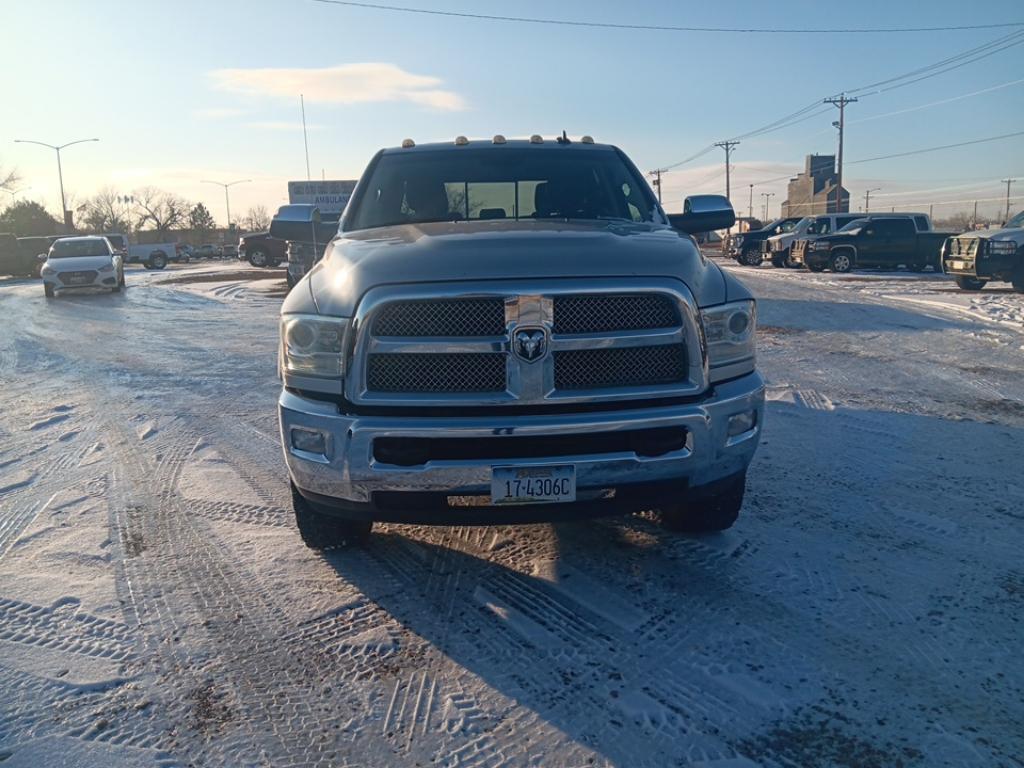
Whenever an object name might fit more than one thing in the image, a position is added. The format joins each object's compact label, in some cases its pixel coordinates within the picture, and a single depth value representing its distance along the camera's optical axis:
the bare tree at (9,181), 65.38
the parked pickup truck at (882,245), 23.78
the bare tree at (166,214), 103.06
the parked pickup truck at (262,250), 31.88
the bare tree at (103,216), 93.19
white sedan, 20.14
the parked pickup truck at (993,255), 14.84
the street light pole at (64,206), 61.92
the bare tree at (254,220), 107.75
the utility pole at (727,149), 77.38
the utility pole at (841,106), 55.21
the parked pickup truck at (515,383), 2.96
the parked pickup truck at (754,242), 30.27
